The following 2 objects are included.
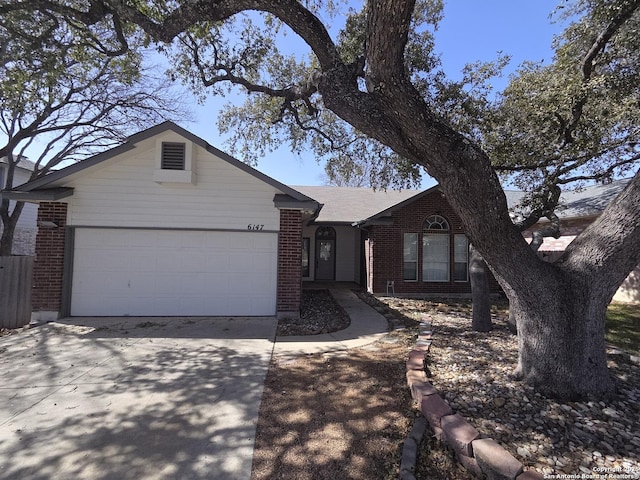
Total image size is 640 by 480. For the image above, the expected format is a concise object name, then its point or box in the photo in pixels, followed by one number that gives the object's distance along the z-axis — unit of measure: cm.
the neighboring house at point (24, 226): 1719
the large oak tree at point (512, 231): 351
